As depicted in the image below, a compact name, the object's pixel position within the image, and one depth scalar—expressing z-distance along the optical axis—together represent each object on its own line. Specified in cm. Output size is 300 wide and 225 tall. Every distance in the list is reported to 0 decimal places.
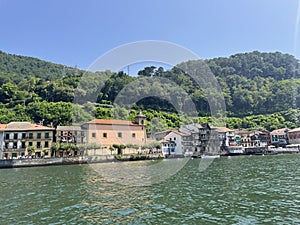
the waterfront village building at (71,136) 5247
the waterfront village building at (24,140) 4728
